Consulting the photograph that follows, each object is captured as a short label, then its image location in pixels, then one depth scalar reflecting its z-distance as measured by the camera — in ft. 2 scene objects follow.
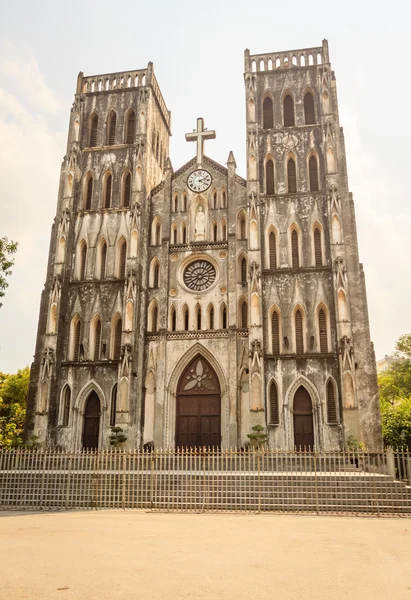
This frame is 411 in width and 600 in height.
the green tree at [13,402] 105.29
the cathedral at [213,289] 80.64
